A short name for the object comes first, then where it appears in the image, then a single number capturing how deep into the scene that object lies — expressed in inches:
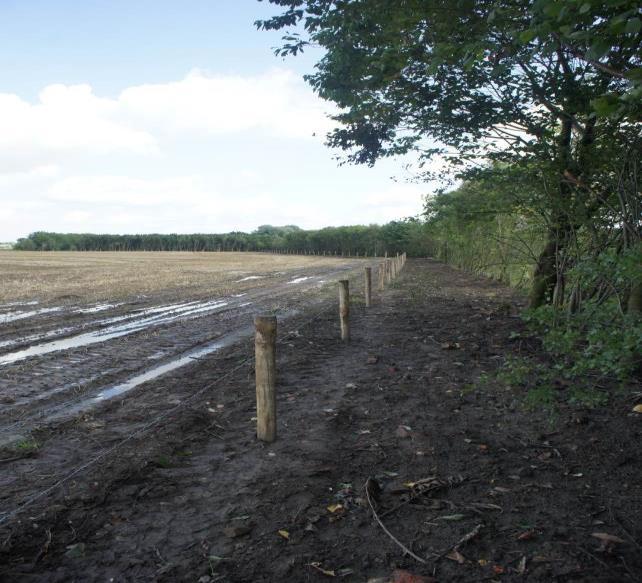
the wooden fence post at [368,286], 663.1
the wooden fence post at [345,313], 433.7
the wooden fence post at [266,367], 215.8
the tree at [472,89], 297.6
